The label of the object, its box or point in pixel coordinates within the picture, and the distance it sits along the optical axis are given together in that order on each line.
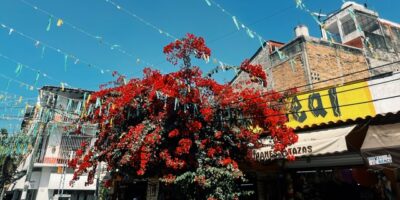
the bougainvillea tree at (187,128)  8.00
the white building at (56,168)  23.25
